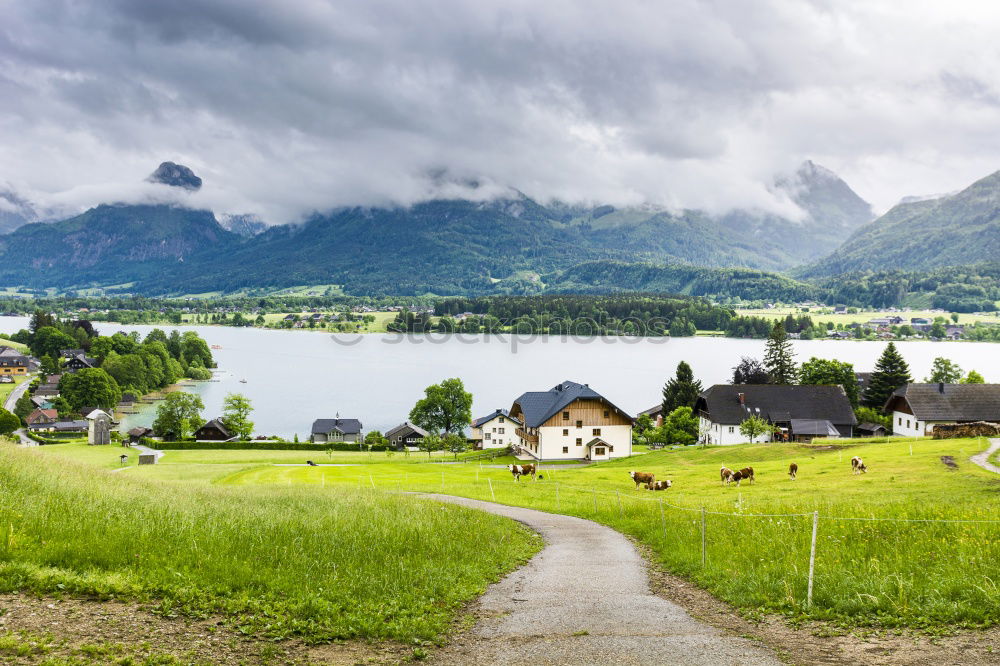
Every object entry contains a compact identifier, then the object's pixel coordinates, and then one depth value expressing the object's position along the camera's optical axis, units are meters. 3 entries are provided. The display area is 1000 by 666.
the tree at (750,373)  101.38
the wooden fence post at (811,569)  10.26
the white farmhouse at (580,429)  66.81
